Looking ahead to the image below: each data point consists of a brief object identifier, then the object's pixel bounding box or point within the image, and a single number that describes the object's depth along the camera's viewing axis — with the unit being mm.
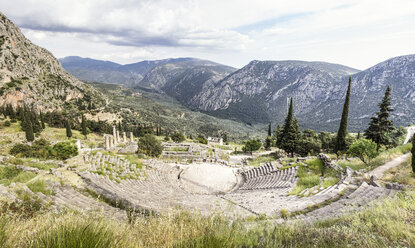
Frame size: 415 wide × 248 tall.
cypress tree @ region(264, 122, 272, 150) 54444
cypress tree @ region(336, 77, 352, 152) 27984
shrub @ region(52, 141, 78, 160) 27219
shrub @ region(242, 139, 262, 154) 43500
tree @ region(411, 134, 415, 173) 11367
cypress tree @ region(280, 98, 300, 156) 33906
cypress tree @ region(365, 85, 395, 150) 27797
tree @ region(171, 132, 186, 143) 57731
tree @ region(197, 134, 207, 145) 56338
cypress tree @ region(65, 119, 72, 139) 52612
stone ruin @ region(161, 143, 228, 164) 33594
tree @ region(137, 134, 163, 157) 32125
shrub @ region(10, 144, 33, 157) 28278
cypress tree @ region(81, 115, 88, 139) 59956
